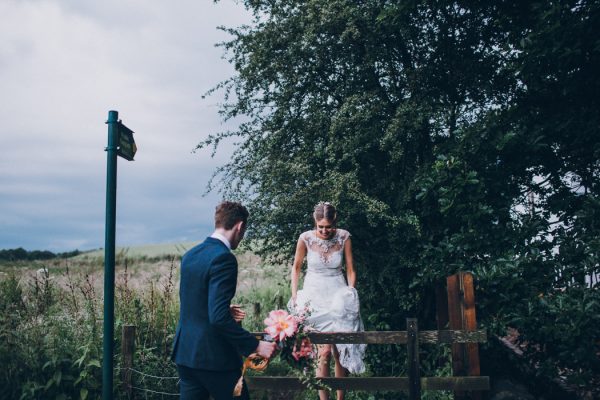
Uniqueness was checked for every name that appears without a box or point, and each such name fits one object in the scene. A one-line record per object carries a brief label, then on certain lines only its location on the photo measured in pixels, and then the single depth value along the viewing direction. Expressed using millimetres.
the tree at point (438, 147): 7113
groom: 3566
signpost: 5105
